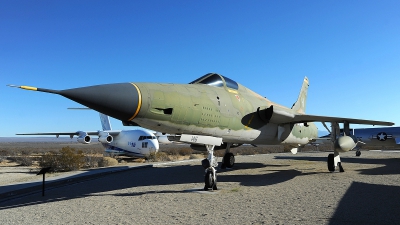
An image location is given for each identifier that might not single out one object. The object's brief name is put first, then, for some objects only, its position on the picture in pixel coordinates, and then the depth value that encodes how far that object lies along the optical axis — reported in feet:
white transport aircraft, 87.76
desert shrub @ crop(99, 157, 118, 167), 71.22
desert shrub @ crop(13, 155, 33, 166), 76.92
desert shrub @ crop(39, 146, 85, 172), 62.75
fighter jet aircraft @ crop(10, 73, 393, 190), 21.07
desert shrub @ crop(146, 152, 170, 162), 86.78
